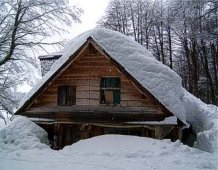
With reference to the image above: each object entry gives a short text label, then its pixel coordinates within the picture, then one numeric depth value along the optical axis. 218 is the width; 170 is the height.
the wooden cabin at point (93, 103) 15.17
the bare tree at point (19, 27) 17.05
